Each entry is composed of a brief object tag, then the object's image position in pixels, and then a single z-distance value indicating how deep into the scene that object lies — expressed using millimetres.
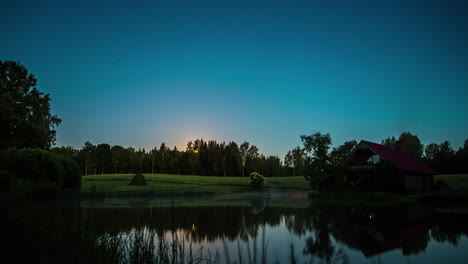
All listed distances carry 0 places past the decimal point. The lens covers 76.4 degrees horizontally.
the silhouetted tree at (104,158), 107000
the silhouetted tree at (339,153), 49866
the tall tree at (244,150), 106738
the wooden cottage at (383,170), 32094
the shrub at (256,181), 62531
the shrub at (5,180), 20484
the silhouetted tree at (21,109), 34094
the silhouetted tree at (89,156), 104625
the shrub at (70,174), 31266
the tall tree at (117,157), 110150
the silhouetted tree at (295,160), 125238
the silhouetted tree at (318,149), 47750
